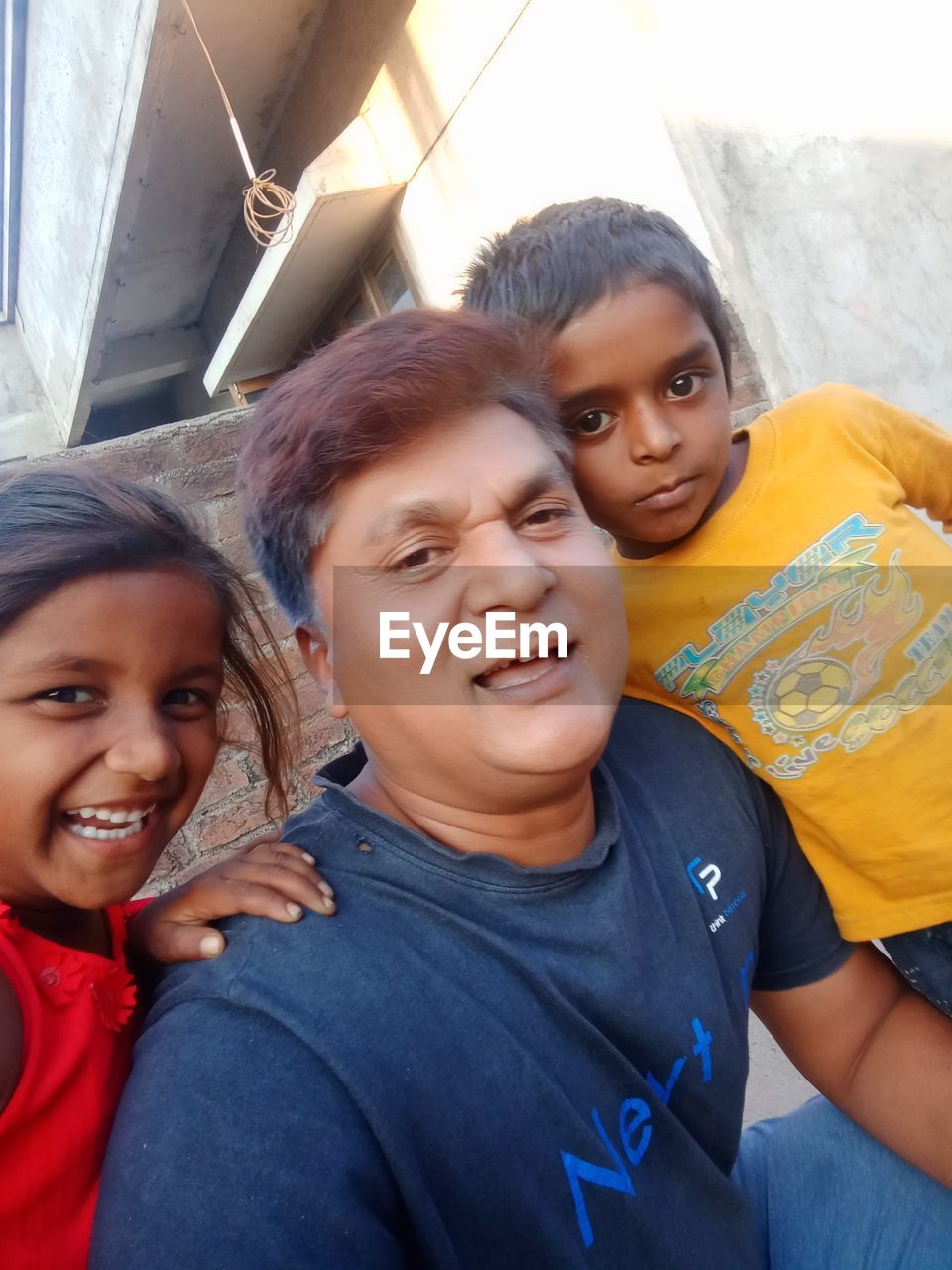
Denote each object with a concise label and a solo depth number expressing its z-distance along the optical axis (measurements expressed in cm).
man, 28
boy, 44
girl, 31
